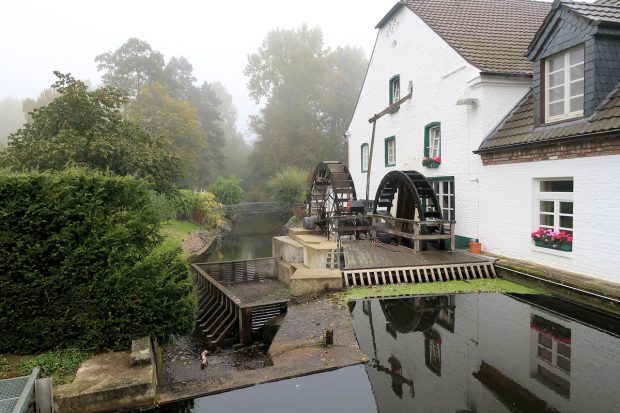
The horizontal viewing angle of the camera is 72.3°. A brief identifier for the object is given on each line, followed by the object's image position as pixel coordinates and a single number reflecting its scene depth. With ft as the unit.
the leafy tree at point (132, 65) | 136.46
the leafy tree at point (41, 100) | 188.19
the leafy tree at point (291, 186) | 109.19
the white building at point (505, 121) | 25.93
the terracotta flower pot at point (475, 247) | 35.45
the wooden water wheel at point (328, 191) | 50.14
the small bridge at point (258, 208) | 113.91
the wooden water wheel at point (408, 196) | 37.93
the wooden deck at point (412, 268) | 30.63
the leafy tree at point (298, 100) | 144.05
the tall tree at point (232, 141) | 193.98
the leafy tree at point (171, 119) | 111.65
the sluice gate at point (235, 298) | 28.84
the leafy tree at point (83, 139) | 41.68
